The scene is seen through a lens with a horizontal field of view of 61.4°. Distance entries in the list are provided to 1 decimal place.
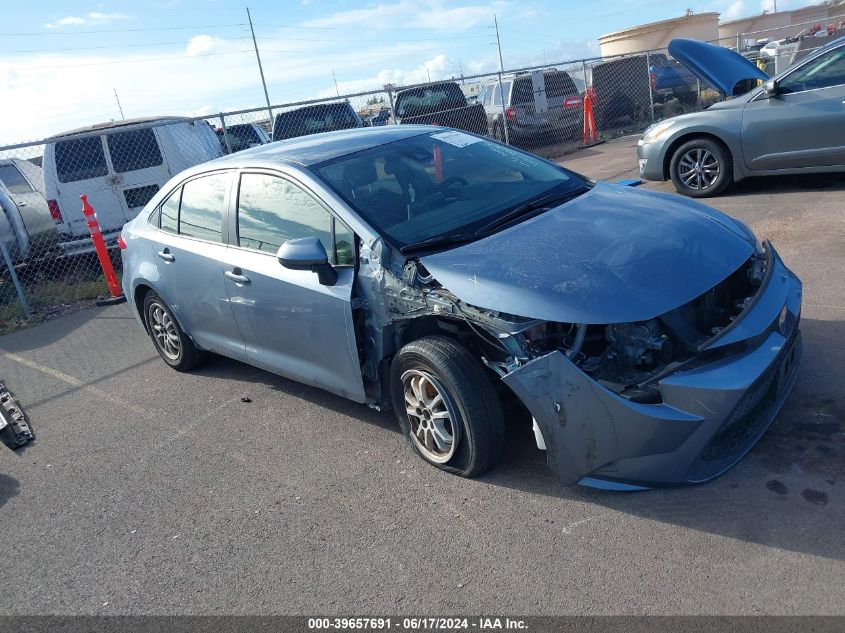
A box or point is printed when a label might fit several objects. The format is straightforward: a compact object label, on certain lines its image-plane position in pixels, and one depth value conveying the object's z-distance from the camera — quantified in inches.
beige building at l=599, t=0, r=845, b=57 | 1353.3
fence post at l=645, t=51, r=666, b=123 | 669.5
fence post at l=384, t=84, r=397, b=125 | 509.2
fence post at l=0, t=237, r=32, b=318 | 336.2
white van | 399.5
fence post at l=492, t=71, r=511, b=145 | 589.4
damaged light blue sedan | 121.4
